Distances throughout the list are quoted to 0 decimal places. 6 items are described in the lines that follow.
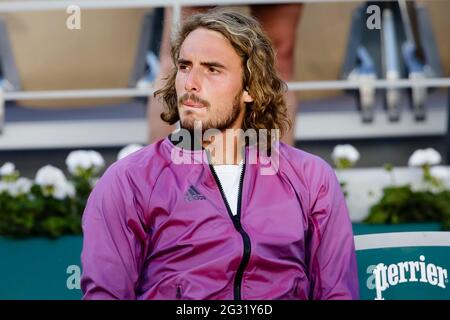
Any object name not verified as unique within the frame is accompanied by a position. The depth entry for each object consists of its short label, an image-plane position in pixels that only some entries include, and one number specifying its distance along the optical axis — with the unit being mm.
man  4469
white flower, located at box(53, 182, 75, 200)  6707
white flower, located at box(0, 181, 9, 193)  6810
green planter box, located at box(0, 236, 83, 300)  5742
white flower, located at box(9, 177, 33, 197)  6810
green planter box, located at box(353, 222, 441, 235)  6492
